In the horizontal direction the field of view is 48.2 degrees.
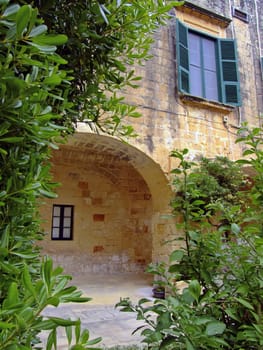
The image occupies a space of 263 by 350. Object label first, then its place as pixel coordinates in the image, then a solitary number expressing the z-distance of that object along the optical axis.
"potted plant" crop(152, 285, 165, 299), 4.78
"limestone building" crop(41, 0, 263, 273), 5.11
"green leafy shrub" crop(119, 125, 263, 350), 0.88
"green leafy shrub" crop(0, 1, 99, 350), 0.52
